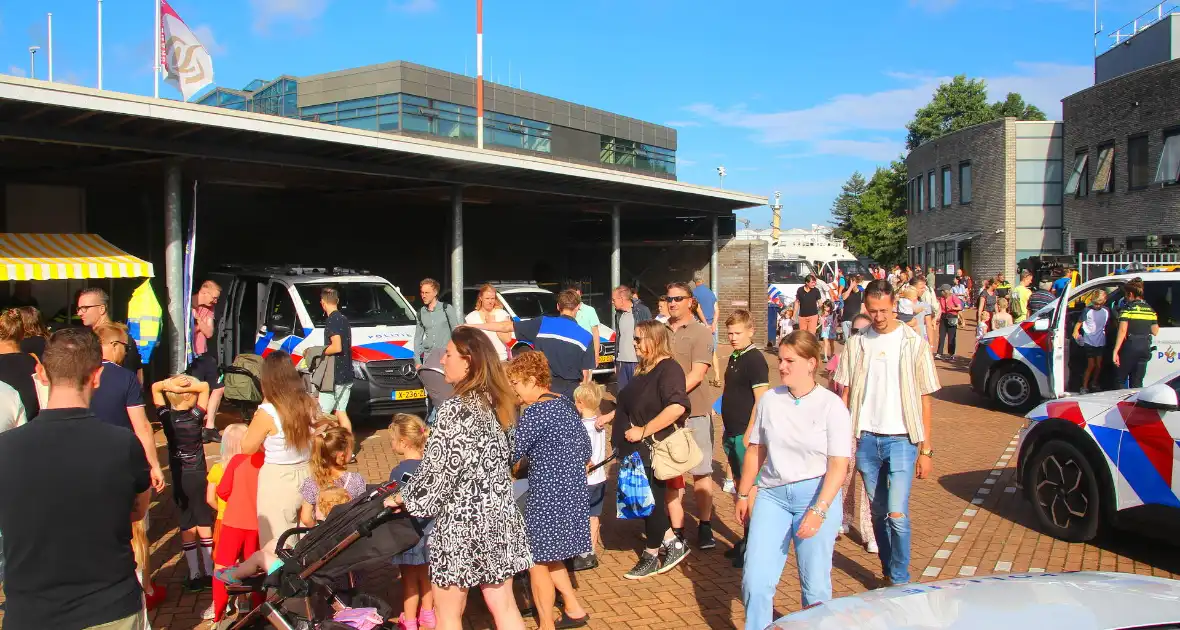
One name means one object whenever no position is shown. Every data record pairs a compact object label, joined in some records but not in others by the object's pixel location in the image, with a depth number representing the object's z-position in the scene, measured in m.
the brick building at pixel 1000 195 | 33.19
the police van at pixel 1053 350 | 10.99
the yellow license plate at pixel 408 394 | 11.40
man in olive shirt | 6.61
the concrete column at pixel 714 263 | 22.47
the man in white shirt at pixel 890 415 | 5.38
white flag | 12.56
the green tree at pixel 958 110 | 58.09
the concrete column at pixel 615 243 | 19.80
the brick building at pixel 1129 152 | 25.98
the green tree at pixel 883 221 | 62.28
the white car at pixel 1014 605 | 2.99
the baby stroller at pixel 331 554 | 4.00
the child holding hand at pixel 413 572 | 5.07
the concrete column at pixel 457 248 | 15.61
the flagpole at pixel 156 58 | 12.14
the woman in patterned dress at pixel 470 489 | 4.05
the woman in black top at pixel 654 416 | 5.89
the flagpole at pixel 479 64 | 16.08
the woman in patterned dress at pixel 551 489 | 4.85
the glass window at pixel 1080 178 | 30.17
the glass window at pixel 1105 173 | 28.69
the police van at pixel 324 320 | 11.37
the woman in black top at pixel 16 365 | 5.84
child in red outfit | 4.91
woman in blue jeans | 4.30
